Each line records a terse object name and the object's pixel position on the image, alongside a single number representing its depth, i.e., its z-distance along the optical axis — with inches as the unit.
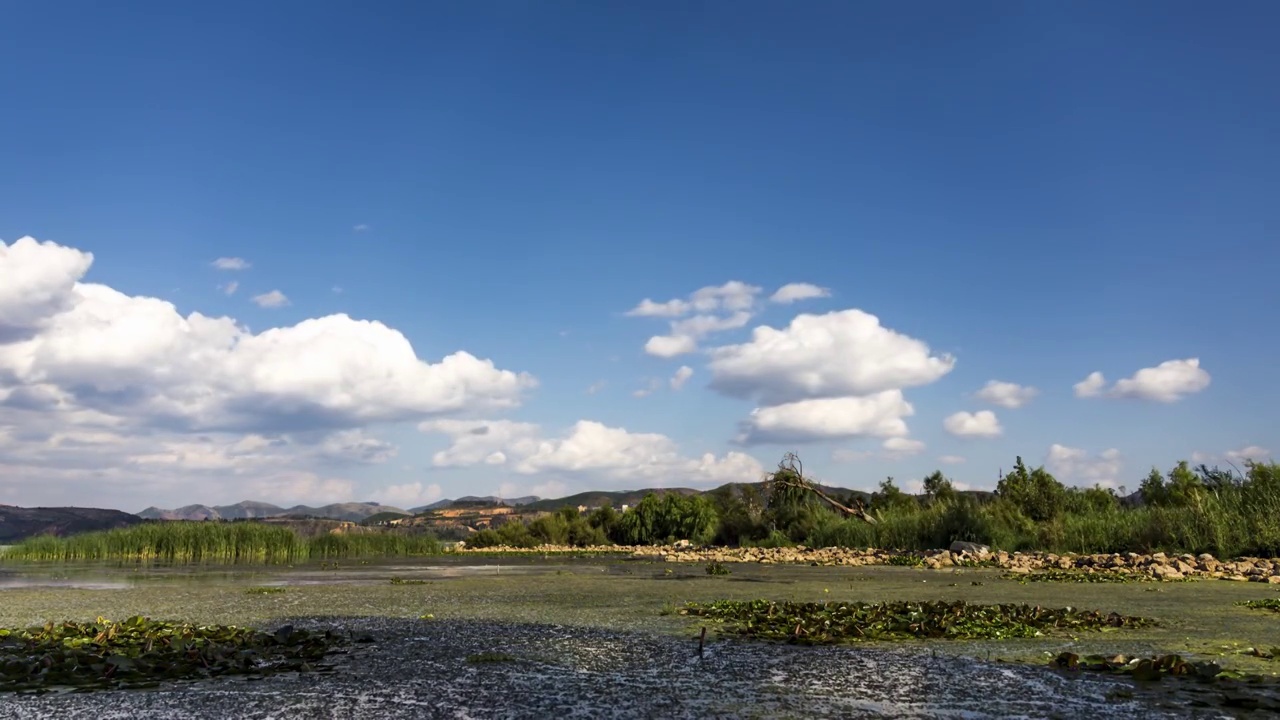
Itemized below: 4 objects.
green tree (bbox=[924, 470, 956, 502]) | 1244.0
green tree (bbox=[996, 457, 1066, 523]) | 1043.9
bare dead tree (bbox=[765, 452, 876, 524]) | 1378.8
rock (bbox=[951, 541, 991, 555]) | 856.9
